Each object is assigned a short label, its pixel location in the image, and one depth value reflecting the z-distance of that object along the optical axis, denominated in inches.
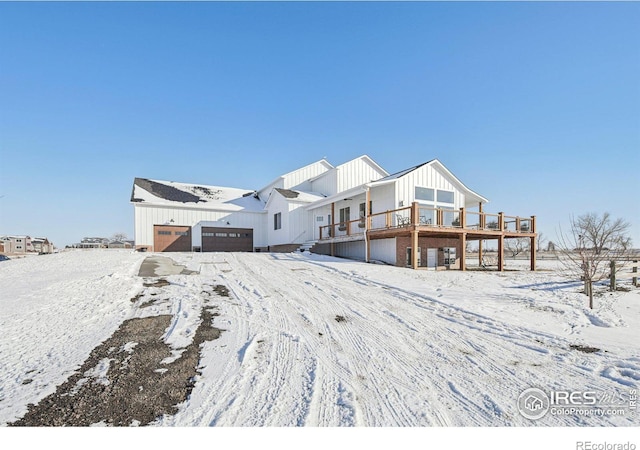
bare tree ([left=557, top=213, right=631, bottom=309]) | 287.9
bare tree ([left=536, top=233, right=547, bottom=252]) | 1603.1
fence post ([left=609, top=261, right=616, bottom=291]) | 364.4
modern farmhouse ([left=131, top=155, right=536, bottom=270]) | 563.8
